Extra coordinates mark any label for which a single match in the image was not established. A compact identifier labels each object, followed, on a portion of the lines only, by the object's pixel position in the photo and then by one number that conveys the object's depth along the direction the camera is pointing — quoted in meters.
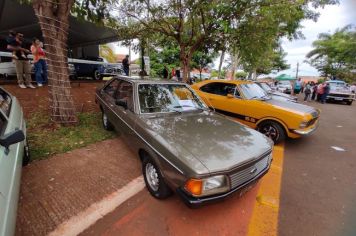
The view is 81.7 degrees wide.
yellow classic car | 4.63
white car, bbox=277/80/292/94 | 18.69
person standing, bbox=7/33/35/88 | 6.77
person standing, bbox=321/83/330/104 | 13.60
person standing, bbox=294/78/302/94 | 15.78
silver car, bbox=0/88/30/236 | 1.59
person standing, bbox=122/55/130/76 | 12.60
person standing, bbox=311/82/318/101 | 15.36
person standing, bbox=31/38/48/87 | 7.27
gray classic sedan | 2.15
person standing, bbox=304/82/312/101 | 14.66
